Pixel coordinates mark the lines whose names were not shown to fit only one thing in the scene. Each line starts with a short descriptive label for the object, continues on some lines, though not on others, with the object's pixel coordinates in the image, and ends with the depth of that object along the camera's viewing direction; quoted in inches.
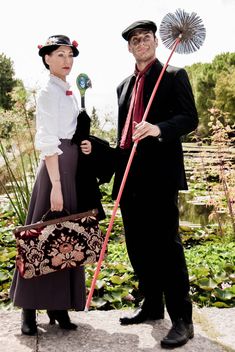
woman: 109.0
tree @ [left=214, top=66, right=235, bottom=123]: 1258.0
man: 111.2
